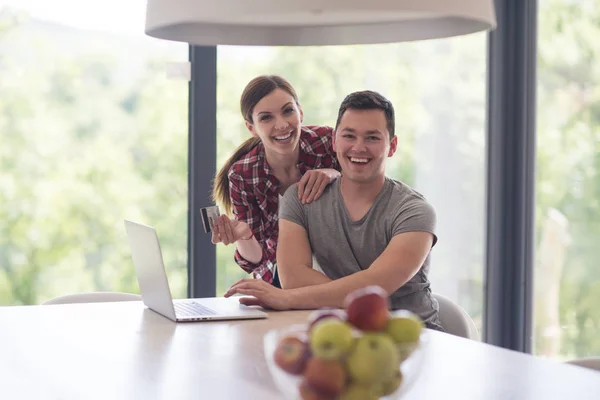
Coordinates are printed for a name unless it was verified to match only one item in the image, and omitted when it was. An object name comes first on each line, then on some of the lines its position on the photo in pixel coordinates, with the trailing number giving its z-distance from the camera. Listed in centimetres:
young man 260
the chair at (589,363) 199
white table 158
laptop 232
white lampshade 140
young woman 314
